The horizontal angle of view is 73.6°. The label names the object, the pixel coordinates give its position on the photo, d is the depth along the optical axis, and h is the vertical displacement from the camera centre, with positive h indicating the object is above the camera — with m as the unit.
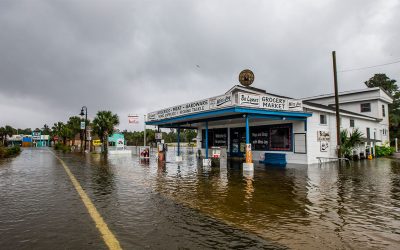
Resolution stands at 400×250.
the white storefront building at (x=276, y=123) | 17.36 +1.54
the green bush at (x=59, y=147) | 58.34 -1.53
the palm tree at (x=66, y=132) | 64.97 +2.02
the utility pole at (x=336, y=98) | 20.62 +3.21
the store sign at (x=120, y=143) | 38.65 -0.46
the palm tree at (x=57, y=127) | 79.00 +4.12
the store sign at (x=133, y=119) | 31.80 +2.48
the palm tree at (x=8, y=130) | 100.99 +3.84
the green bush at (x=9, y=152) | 29.05 -1.46
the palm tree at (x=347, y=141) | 23.03 -0.16
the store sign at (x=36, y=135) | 109.57 +2.11
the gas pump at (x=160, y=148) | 23.18 -0.77
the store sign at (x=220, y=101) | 16.30 +2.43
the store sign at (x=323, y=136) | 21.48 +0.27
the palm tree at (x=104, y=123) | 41.28 +2.60
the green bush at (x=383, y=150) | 29.12 -1.27
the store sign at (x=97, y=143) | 46.48 -0.54
